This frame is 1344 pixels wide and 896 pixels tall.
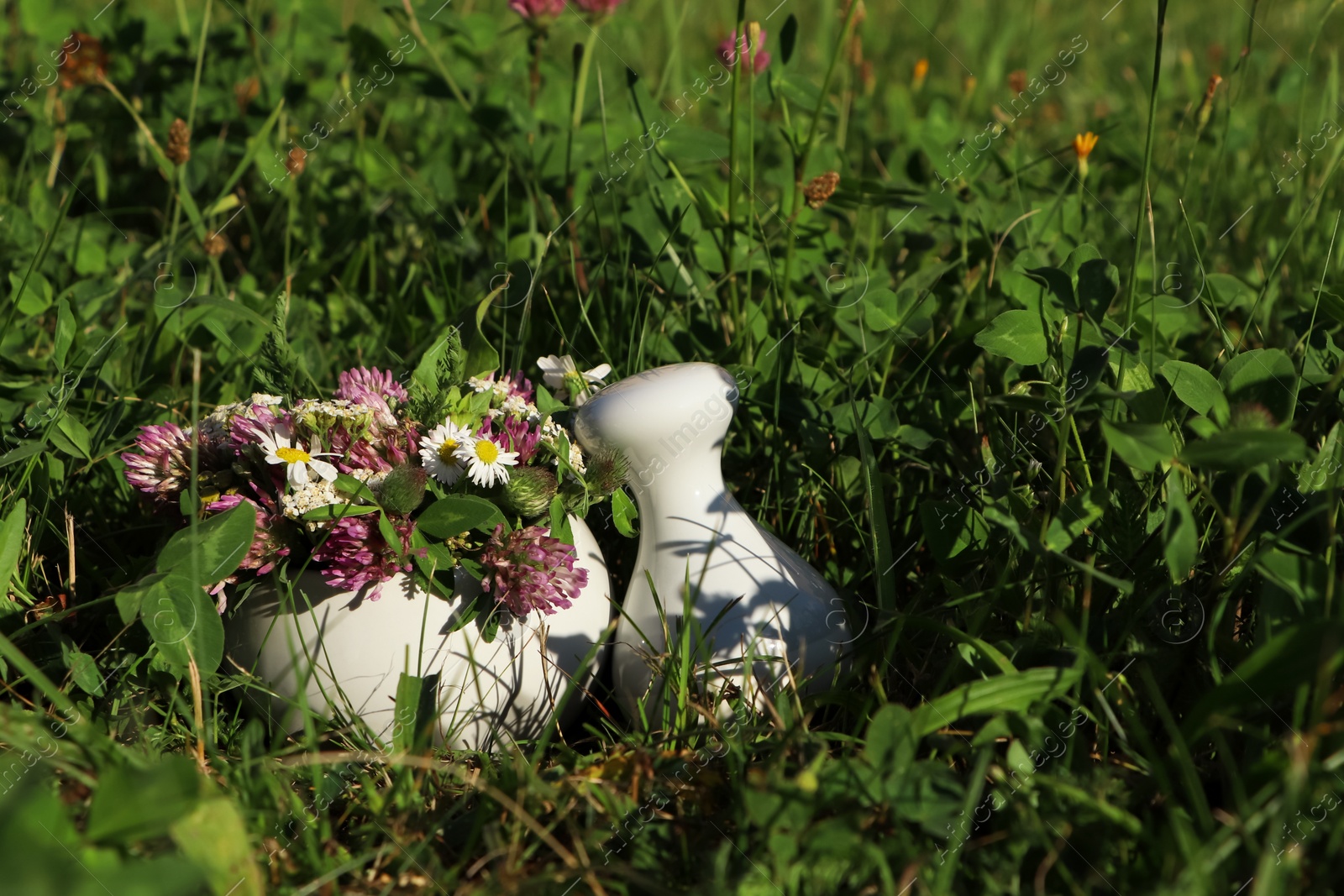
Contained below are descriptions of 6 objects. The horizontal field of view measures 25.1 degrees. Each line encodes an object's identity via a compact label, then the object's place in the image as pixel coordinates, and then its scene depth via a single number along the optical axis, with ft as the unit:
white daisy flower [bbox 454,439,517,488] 2.85
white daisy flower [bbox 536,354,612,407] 3.02
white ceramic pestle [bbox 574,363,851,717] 2.87
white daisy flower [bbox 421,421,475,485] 2.87
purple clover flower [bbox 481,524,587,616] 2.83
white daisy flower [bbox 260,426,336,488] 2.82
